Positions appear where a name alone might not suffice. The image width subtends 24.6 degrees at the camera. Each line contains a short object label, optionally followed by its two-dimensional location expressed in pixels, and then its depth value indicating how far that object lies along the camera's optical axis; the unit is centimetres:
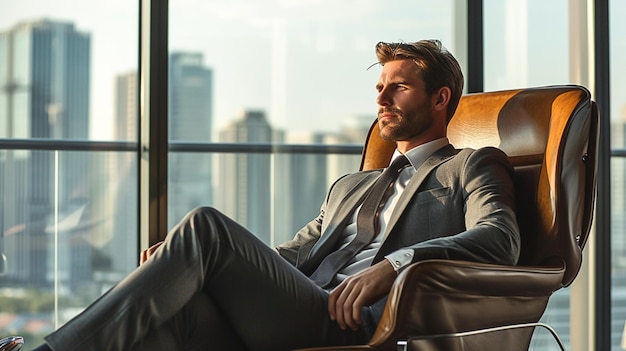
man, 250
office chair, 249
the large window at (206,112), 403
